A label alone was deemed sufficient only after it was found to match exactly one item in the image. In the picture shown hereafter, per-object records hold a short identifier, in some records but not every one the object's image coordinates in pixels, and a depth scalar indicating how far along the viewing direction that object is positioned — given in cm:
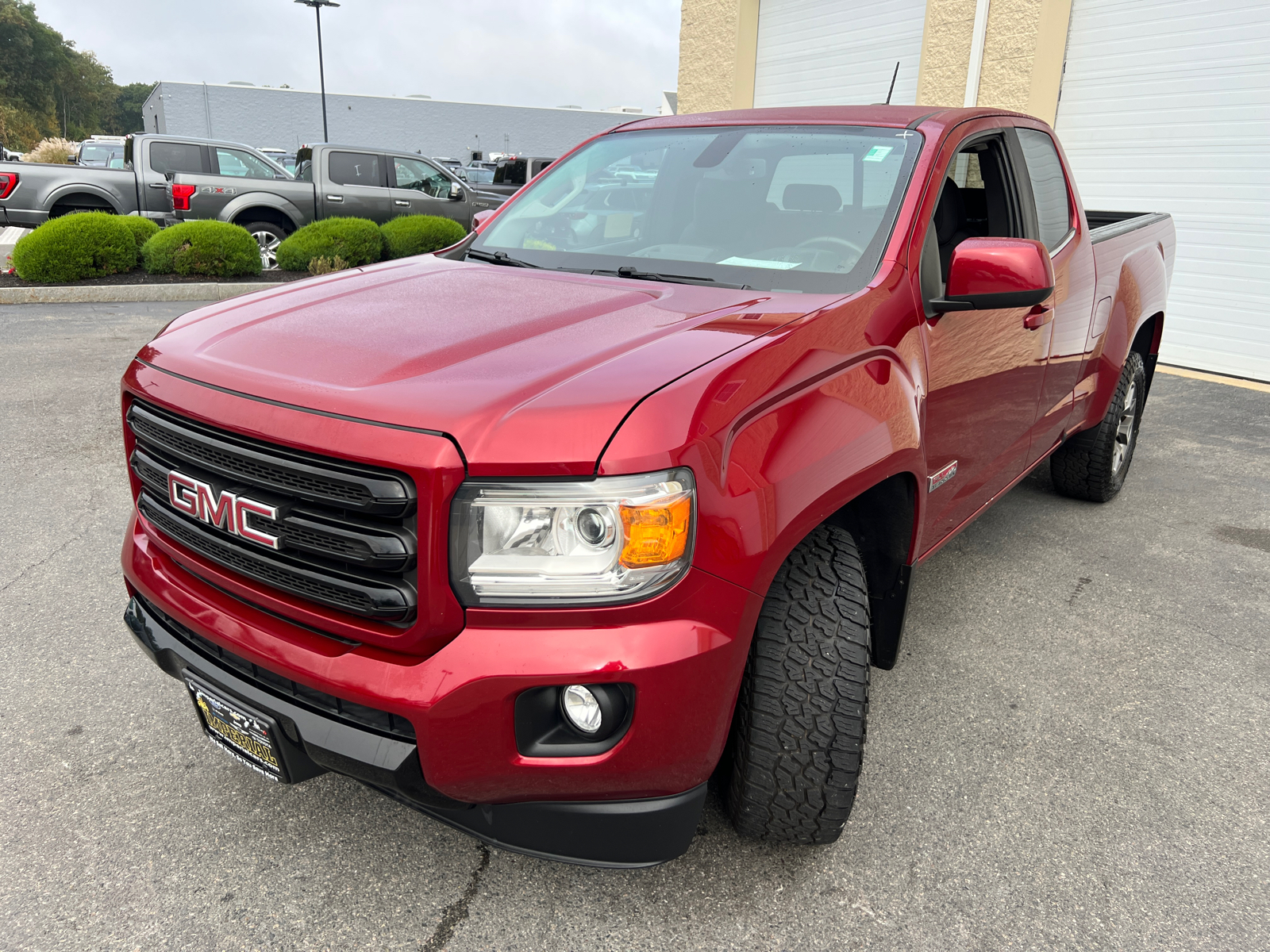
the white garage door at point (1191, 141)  770
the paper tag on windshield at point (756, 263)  246
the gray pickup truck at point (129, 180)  1162
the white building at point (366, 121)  4828
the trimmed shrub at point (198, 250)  1042
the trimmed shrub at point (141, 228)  1067
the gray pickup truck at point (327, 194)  1179
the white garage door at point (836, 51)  1002
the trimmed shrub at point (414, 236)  1124
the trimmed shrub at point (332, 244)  1078
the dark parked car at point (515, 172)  1569
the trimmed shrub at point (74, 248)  999
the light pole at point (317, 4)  3584
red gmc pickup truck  156
